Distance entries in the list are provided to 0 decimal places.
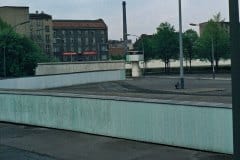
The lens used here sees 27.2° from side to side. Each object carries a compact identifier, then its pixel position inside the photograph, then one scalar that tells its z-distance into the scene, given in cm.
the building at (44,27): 16475
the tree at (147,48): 11050
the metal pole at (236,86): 536
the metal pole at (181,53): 4440
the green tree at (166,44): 10144
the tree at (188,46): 10483
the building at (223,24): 9686
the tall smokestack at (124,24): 11535
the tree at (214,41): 9094
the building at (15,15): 12511
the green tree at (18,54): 7225
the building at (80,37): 18412
